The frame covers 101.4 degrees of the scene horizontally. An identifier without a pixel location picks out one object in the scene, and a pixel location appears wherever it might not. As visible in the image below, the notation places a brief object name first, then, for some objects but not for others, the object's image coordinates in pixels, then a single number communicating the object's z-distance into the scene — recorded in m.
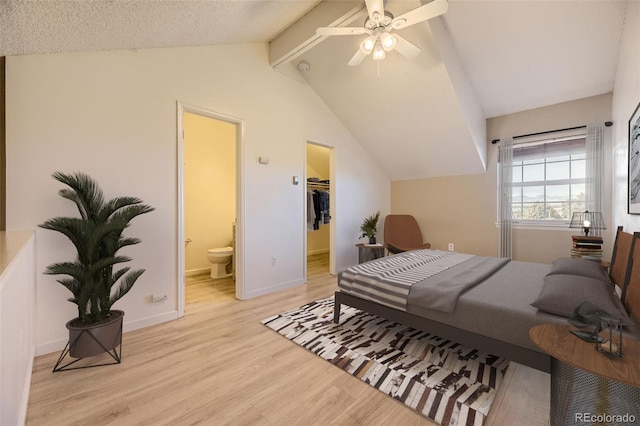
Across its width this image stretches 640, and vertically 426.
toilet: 3.98
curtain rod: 3.19
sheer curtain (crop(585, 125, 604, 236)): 3.26
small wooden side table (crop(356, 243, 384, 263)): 4.24
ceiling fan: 1.96
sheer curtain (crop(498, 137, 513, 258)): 3.95
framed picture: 1.86
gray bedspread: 1.82
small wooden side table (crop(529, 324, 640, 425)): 0.96
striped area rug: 1.46
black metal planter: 1.75
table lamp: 3.15
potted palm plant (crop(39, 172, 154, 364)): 1.75
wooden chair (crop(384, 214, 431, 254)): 4.57
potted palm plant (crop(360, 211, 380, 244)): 4.41
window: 3.58
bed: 1.50
